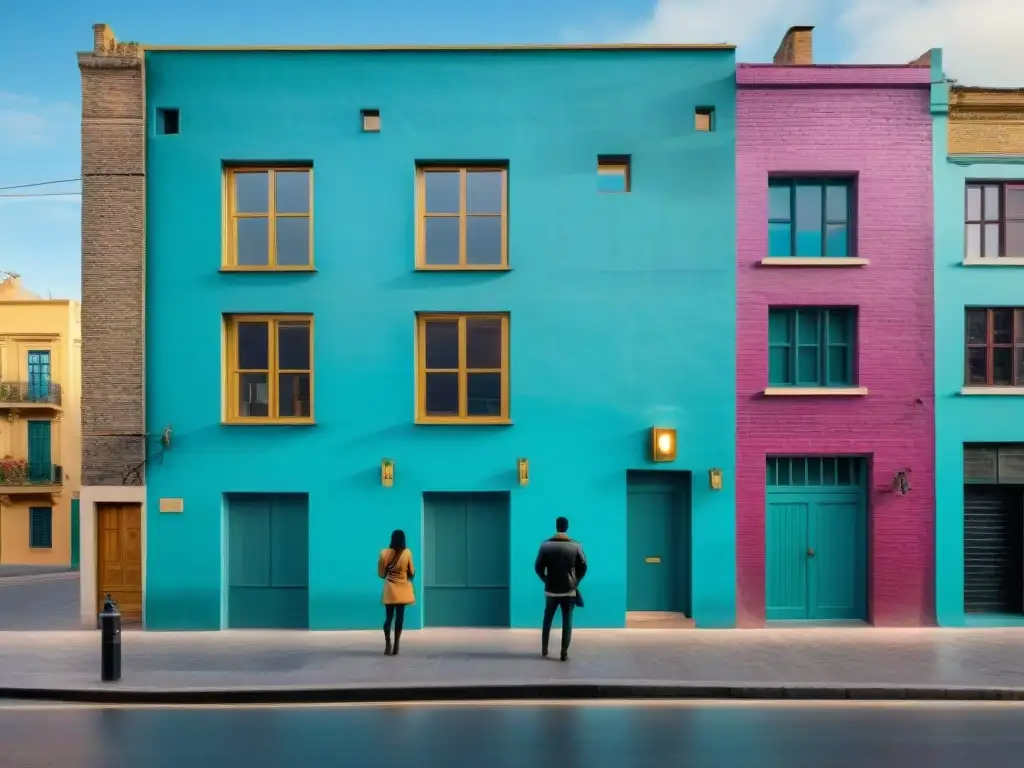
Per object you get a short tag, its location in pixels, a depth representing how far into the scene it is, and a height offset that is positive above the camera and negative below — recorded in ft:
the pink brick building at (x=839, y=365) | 46.06 +1.03
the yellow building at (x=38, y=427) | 91.25 -5.04
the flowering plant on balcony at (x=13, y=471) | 91.41 -10.09
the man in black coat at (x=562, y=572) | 37.22 -8.92
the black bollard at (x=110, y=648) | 33.94 -11.37
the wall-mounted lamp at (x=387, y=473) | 45.52 -5.15
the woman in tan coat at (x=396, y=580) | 38.75 -9.68
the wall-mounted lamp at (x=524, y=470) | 45.55 -5.01
